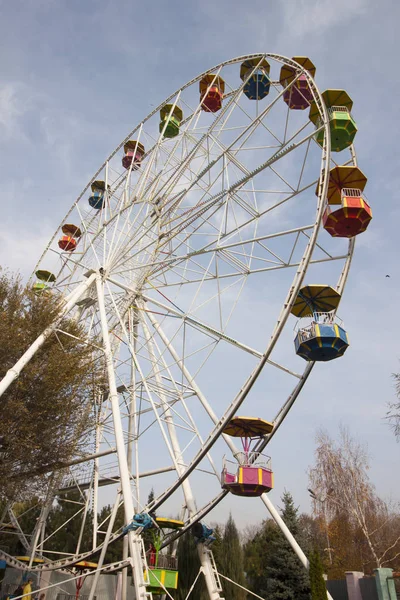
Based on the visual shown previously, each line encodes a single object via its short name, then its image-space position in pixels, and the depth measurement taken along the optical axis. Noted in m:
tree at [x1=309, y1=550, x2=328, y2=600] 14.23
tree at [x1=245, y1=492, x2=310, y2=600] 23.39
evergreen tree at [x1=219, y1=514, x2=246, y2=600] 22.86
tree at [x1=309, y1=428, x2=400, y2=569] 25.81
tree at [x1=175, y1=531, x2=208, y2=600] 20.38
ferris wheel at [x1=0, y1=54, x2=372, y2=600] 11.78
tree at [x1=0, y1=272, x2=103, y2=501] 14.21
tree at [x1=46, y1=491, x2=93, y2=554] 27.22
